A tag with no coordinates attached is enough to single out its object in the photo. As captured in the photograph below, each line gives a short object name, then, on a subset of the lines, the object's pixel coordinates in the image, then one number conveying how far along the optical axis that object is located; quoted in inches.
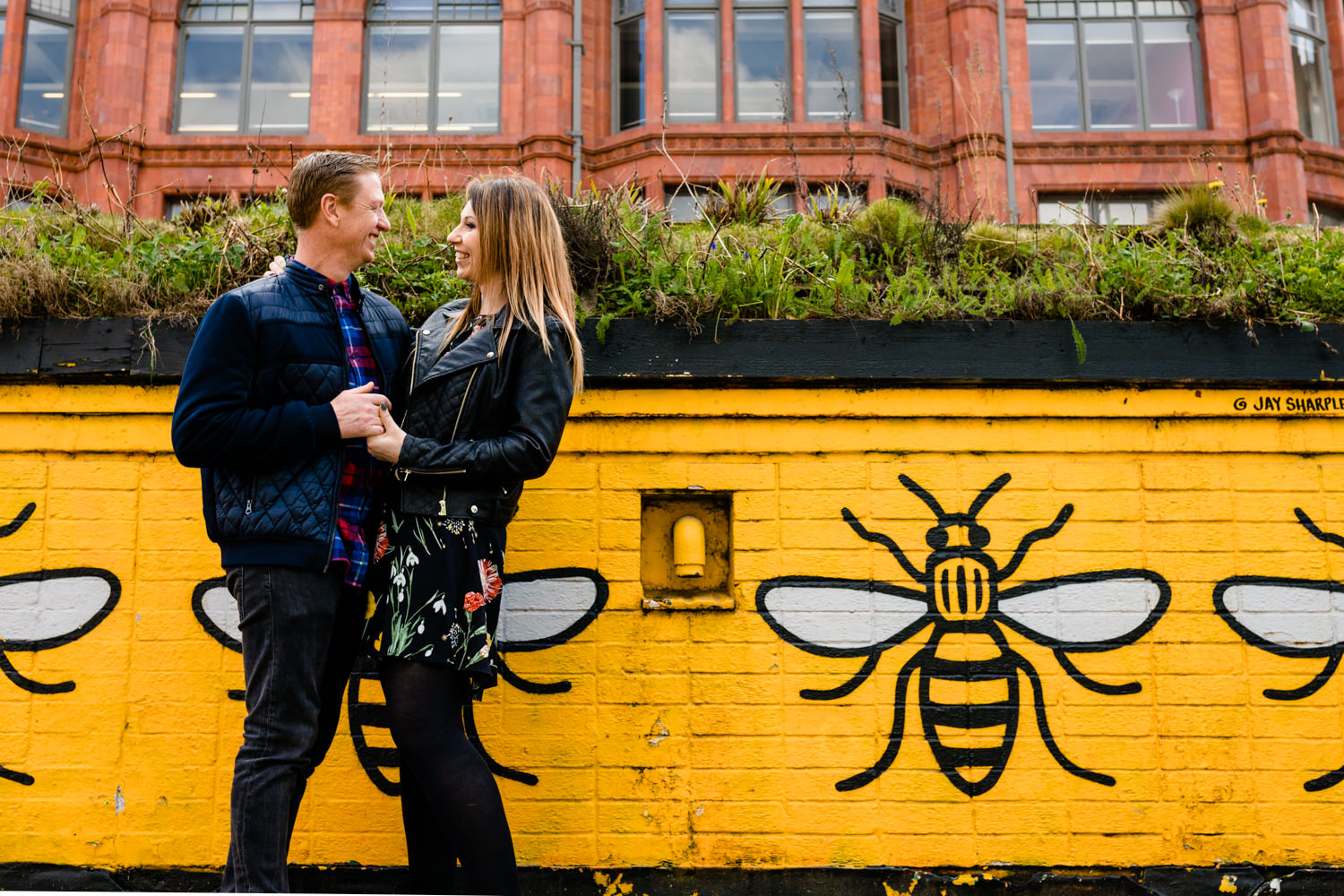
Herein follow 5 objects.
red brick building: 629.6
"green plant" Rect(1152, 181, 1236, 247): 163.6
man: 86.4
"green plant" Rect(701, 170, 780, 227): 185.0
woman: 88.9
